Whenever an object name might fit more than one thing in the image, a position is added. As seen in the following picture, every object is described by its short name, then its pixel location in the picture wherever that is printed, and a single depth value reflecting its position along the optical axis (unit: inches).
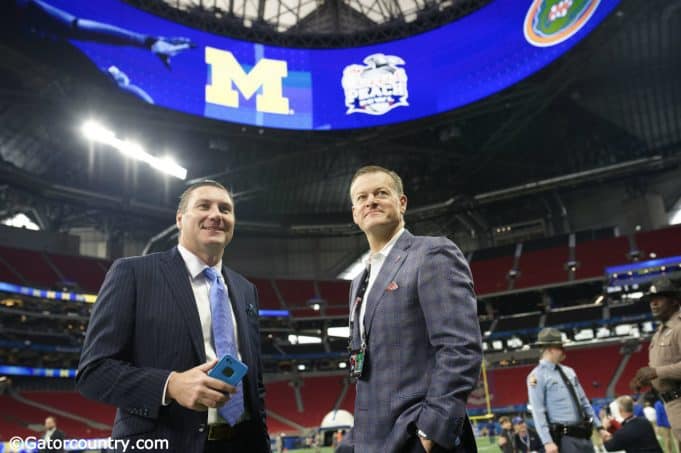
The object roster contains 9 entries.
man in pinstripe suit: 91.1
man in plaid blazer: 86.7
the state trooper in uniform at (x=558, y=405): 191.6
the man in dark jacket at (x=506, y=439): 370.9
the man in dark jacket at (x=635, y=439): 206.2
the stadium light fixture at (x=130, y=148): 935.7
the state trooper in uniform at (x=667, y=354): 175.0
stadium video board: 844.6
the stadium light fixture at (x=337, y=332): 1400.1
